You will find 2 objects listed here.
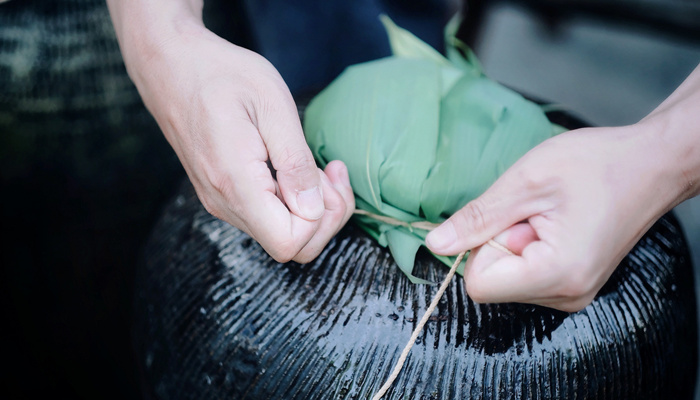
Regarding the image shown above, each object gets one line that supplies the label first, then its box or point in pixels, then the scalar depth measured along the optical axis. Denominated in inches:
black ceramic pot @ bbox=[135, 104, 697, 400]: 27.4
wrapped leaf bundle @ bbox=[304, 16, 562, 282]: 30.1
